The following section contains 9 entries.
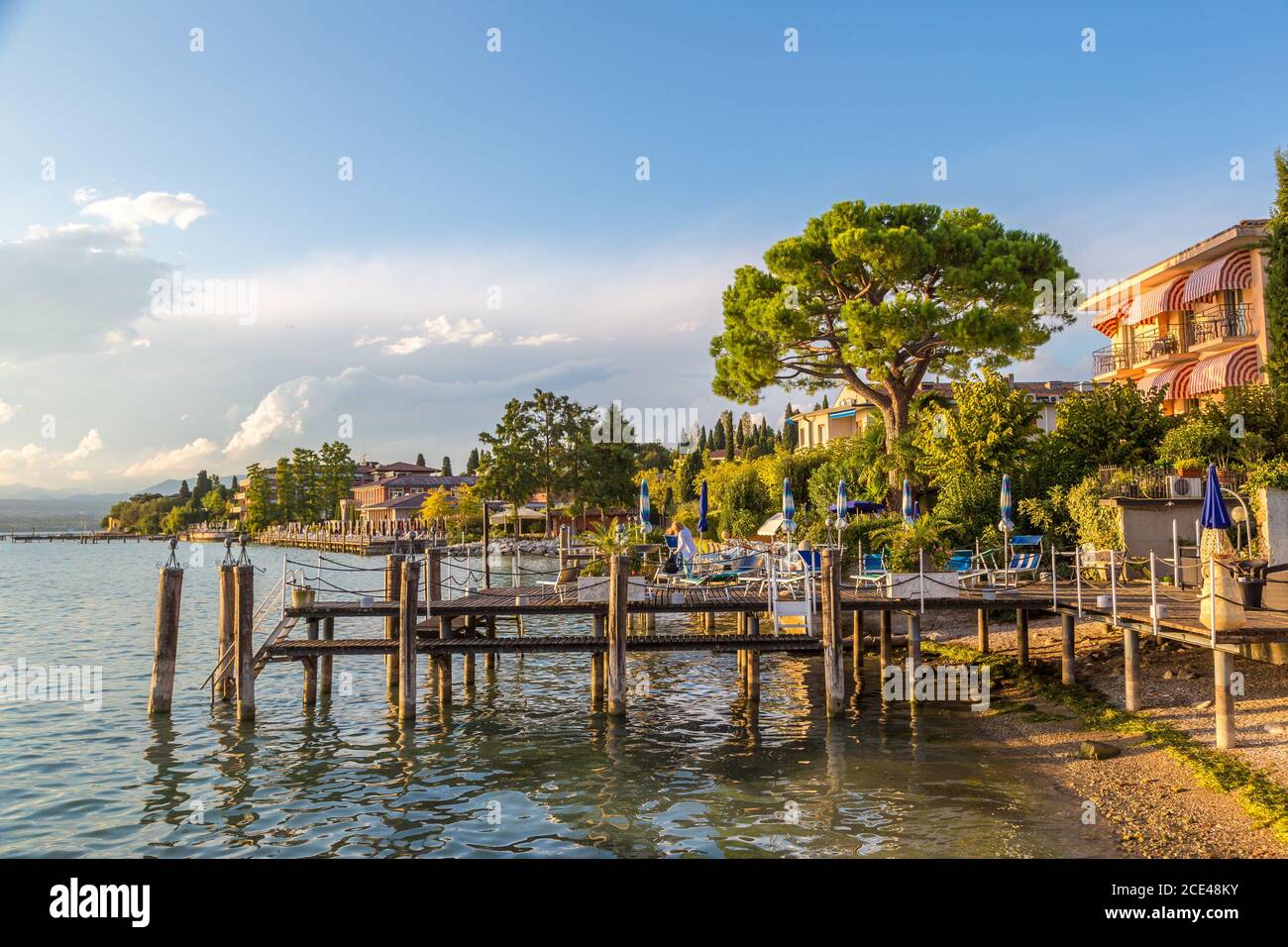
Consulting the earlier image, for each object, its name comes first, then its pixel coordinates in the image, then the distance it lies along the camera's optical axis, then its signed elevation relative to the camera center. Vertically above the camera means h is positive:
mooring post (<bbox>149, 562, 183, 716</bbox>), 17.28 -2.51
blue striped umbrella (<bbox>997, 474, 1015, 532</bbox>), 23.06 -0.43
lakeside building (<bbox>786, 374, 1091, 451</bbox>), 59.06 +5.38
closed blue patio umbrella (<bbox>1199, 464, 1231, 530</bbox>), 15.21 -0.37
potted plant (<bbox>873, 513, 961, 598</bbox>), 18.92 -1.67
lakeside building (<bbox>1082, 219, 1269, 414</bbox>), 32.22 +6.54
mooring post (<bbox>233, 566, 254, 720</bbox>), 16.97 -2.61
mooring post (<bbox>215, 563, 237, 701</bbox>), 19.14 -2.53
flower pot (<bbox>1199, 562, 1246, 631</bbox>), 13.04 -1.62
